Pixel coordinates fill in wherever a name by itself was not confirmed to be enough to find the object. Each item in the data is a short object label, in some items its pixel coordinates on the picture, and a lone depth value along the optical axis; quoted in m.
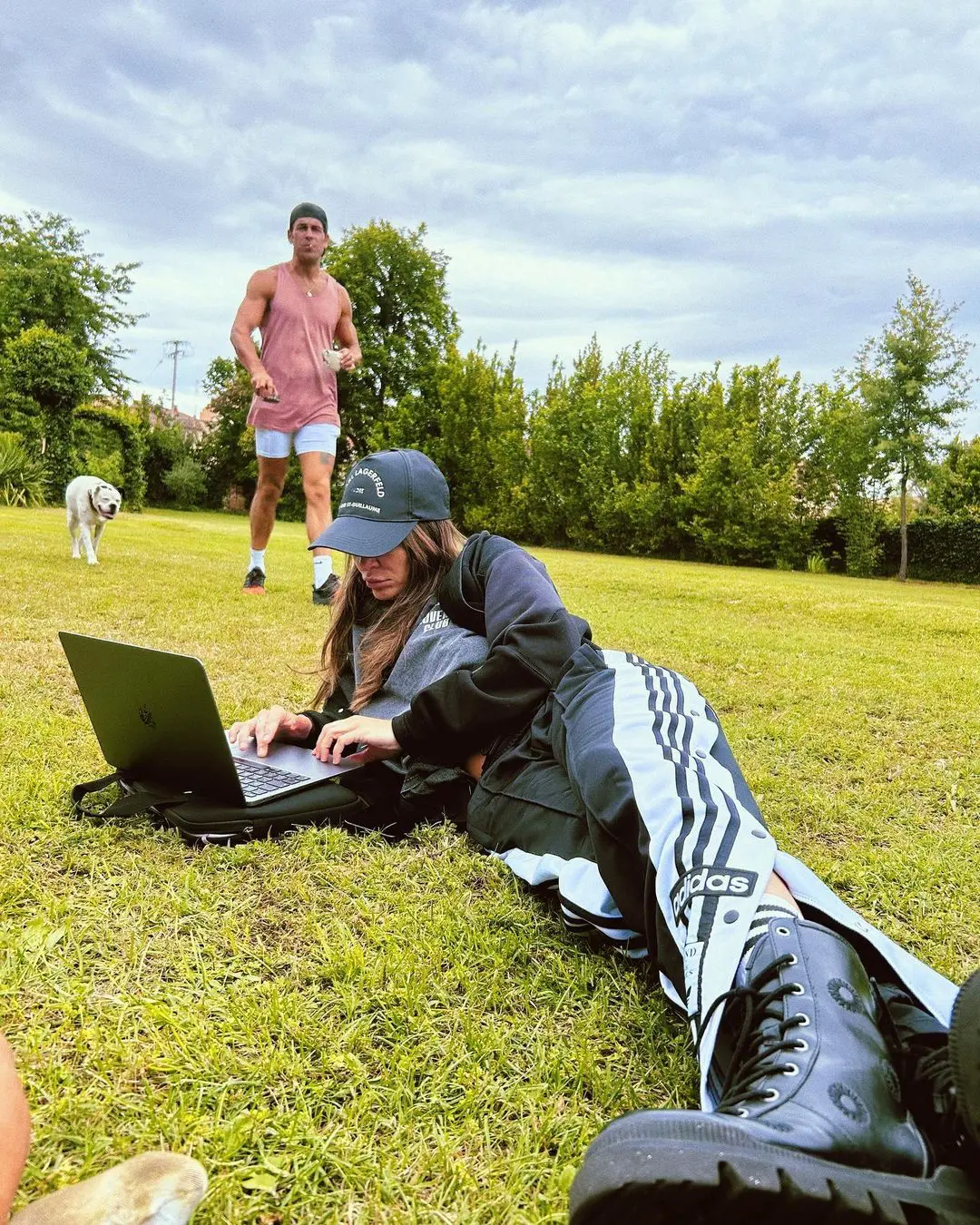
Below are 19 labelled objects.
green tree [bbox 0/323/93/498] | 26.83
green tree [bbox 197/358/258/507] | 36.53
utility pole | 60.22
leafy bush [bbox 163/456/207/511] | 34.29
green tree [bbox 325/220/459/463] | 33.66
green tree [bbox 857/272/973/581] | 21.55
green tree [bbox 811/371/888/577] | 23.25
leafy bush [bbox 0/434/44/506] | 20.12
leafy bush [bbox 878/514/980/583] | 23.55
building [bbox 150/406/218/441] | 39.60
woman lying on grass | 0.87
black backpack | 2.19
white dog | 8.25
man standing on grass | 6.34
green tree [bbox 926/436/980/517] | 25.16
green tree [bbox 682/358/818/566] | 22.78
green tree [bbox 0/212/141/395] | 35.09
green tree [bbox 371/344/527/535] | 26.95
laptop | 1.92
